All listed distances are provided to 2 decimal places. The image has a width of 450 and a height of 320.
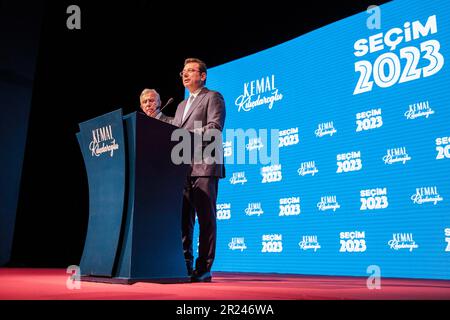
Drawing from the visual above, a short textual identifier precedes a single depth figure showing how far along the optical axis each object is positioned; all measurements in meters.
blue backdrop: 3.37
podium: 2.11
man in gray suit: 2.64
